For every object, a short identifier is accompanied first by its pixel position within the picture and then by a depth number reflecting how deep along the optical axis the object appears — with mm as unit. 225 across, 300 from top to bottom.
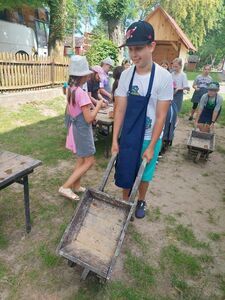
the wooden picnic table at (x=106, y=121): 5145
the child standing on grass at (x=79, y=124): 3225
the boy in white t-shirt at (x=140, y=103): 2439
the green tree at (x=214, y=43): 45062
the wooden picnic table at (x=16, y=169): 2512
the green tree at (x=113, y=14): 15922
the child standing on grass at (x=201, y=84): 8508
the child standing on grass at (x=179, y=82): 7113
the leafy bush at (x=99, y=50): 14391
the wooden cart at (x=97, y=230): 2307
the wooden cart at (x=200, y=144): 5543
